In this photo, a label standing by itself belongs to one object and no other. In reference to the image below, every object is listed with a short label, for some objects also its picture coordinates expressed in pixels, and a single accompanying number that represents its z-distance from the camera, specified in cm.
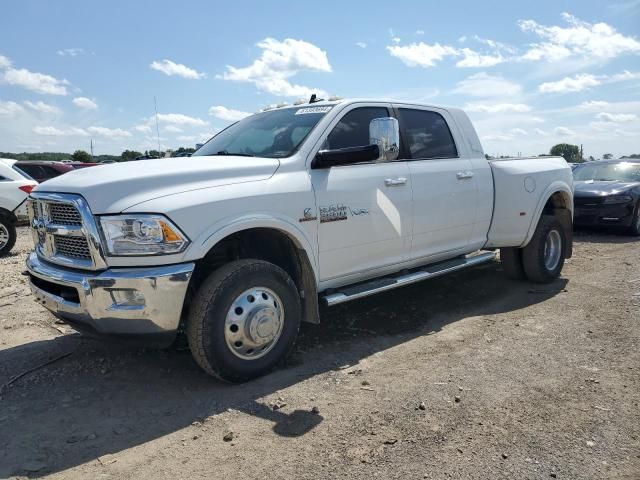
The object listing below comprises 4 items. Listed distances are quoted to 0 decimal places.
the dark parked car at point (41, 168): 1370
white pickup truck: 323
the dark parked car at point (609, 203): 997
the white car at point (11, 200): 914
